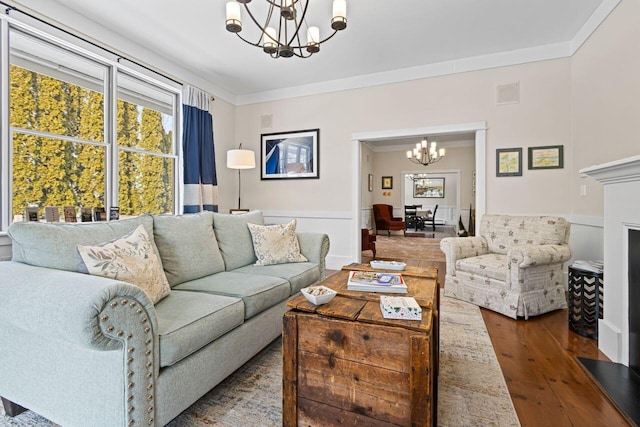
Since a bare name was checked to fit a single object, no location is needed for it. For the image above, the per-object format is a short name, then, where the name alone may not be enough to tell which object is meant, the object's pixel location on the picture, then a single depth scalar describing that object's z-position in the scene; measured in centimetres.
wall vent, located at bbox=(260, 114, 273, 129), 502
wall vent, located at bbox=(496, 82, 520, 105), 368
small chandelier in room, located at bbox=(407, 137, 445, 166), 753
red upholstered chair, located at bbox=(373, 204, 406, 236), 859
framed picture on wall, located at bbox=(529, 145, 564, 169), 352
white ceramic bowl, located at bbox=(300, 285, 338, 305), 134
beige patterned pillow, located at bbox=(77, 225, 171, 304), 143
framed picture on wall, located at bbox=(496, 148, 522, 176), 369
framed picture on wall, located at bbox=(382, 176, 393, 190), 962
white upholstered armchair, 264
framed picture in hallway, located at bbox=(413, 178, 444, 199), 1208
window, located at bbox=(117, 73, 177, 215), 358
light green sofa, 110
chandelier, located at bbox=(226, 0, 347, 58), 211
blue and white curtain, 426
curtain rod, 252
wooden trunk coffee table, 111
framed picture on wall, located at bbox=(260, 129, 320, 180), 475
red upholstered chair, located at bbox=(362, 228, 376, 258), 538
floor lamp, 432
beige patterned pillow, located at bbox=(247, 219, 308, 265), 272
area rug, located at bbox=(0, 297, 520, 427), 142
